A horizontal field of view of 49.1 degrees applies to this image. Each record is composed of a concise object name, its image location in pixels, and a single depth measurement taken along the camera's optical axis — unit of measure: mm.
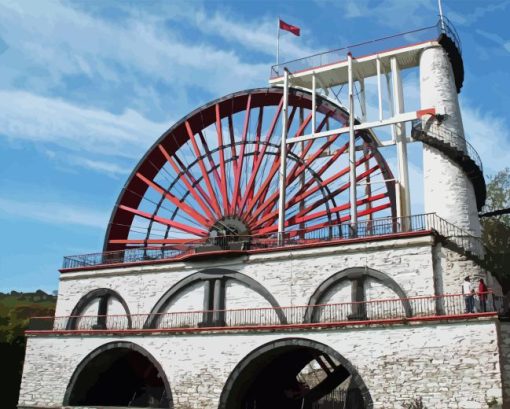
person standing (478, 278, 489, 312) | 16738
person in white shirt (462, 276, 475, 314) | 16781
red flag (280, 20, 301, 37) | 27875
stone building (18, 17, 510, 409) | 16922
